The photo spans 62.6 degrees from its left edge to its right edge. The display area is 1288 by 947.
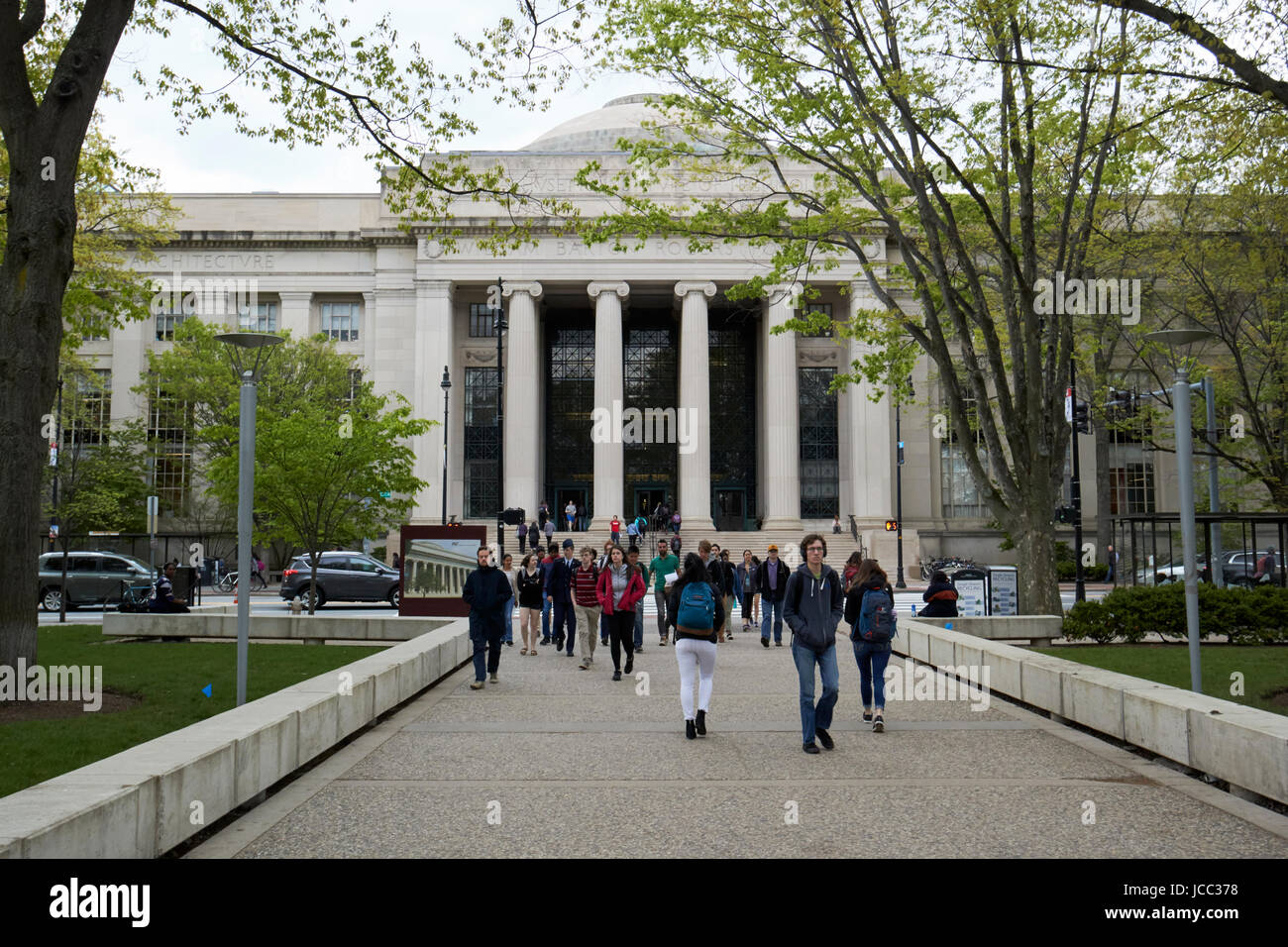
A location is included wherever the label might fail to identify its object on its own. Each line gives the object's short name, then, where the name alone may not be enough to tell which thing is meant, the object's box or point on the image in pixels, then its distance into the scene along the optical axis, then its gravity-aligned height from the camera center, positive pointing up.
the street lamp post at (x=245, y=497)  9.85 +0.25
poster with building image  22.69 -0.95
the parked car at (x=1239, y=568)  21.11 -1.32
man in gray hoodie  9.46 -0.96
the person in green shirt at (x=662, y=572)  22.24 -1.09
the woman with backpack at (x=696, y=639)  10.10 -1.15
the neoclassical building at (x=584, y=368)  51.34 +7.98
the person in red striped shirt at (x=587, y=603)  16.56 -1.31
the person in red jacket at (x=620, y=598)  14.78 -1.09
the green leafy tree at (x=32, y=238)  10.36 +2.86
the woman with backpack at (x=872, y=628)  10.47 -1.09
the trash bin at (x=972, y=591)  22.17 -1.55
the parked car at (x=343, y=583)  30.42 -1.75
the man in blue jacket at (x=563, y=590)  18.47 -1.23
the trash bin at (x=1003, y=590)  21.78 -1.50
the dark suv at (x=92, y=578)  31.14 -1.59
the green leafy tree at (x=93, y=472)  45.78 +2.44
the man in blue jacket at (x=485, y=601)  13.82 -1.04
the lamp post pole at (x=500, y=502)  33.84 +0.65
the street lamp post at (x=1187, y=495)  10.01 +0.20
